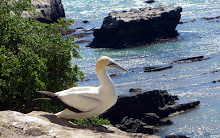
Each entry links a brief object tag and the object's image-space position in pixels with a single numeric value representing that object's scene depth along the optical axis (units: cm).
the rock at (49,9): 7225
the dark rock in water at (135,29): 6362
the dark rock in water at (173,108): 3259
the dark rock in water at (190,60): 4916
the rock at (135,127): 2844
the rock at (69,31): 7072
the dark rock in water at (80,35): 6881
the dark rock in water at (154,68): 4628
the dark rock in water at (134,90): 3897
